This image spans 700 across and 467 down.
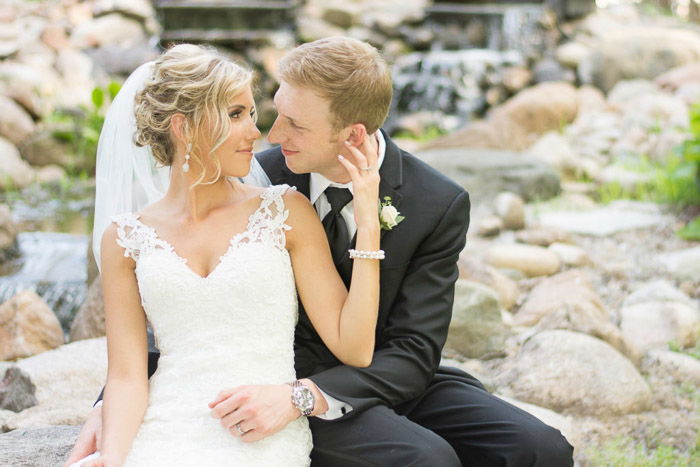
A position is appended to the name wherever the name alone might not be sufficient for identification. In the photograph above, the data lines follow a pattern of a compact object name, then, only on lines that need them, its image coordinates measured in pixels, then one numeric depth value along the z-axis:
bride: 2.47
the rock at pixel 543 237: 6.70
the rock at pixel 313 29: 14.88
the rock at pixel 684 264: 5.94
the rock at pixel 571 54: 13.38
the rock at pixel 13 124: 10.29
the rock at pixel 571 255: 6.31
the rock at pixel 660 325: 4.96
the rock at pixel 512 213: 7.18
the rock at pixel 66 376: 3.71
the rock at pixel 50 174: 9.76
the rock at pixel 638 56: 12.35
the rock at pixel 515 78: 12.70
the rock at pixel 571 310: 4.64
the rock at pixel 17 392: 3.87
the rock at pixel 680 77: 11.36
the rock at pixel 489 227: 7.05
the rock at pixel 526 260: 6.17
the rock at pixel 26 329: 4.93
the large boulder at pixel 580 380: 4.07
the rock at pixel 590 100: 11.33
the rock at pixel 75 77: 11.70
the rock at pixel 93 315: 4.72
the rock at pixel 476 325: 4.73
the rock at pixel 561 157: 8.85
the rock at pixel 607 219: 7.08
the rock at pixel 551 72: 12.95
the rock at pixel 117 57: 13.07
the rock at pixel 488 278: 5.59
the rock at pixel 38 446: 2.52
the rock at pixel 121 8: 14.66
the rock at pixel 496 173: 7.81
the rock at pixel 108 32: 13.83
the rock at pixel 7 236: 6.78
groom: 2.43
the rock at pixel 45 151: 10.09
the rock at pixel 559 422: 3.49
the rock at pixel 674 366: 4.51
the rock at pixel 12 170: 9.32
